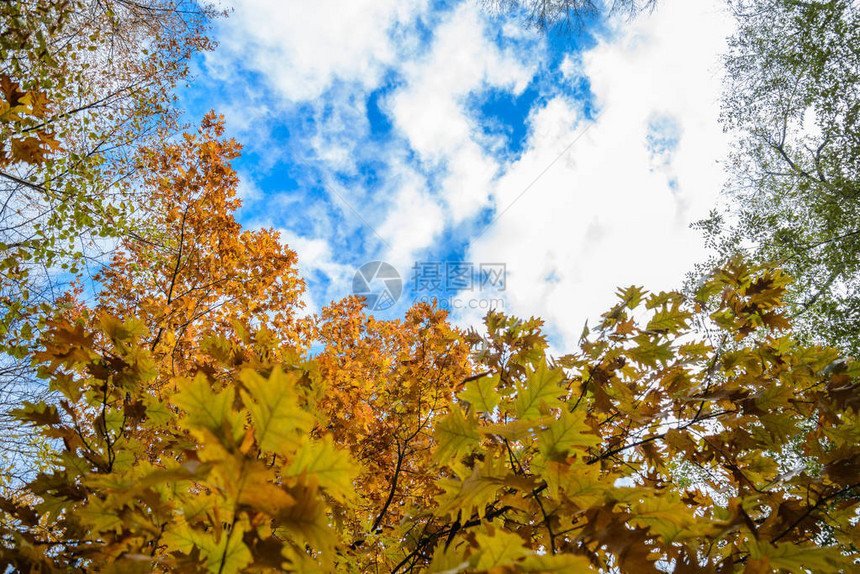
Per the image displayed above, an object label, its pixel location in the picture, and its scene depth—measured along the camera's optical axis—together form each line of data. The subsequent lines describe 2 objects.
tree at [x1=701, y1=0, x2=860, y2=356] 6.63
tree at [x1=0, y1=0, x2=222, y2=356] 2.93
